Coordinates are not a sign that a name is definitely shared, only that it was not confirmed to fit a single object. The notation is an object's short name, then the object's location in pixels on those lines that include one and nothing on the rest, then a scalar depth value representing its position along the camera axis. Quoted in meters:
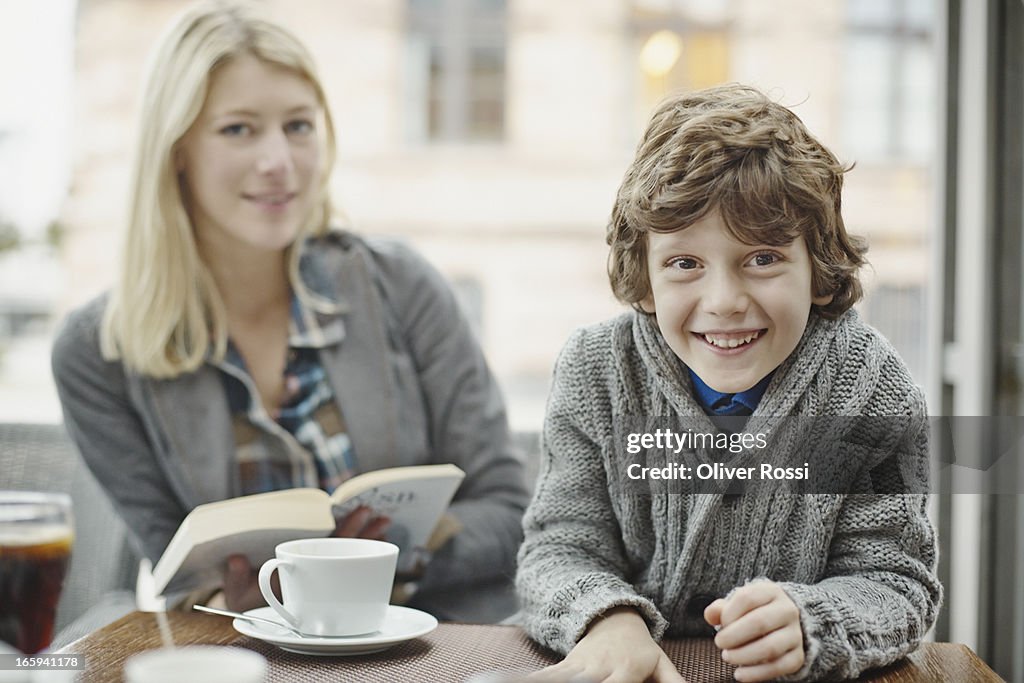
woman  2.35
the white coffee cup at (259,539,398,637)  1.84
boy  1.80
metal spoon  1.87
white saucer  1.84
